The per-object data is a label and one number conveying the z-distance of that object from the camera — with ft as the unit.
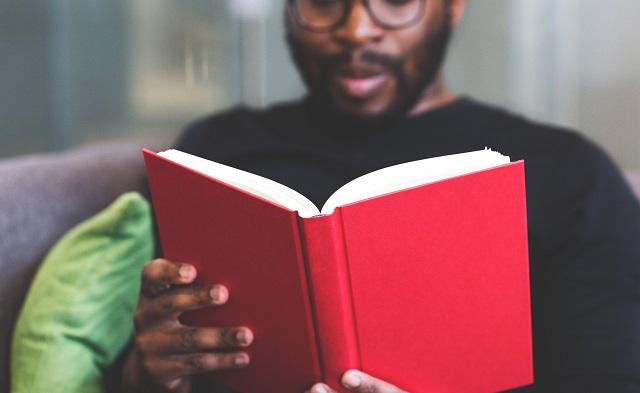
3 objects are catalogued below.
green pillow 4.73
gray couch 4.99
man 4.33
